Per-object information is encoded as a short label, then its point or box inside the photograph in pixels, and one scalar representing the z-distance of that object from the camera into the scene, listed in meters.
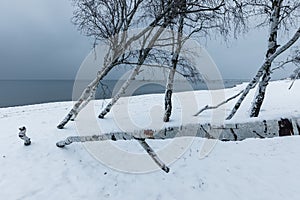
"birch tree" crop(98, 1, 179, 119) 5.38
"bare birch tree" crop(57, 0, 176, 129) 7.38
